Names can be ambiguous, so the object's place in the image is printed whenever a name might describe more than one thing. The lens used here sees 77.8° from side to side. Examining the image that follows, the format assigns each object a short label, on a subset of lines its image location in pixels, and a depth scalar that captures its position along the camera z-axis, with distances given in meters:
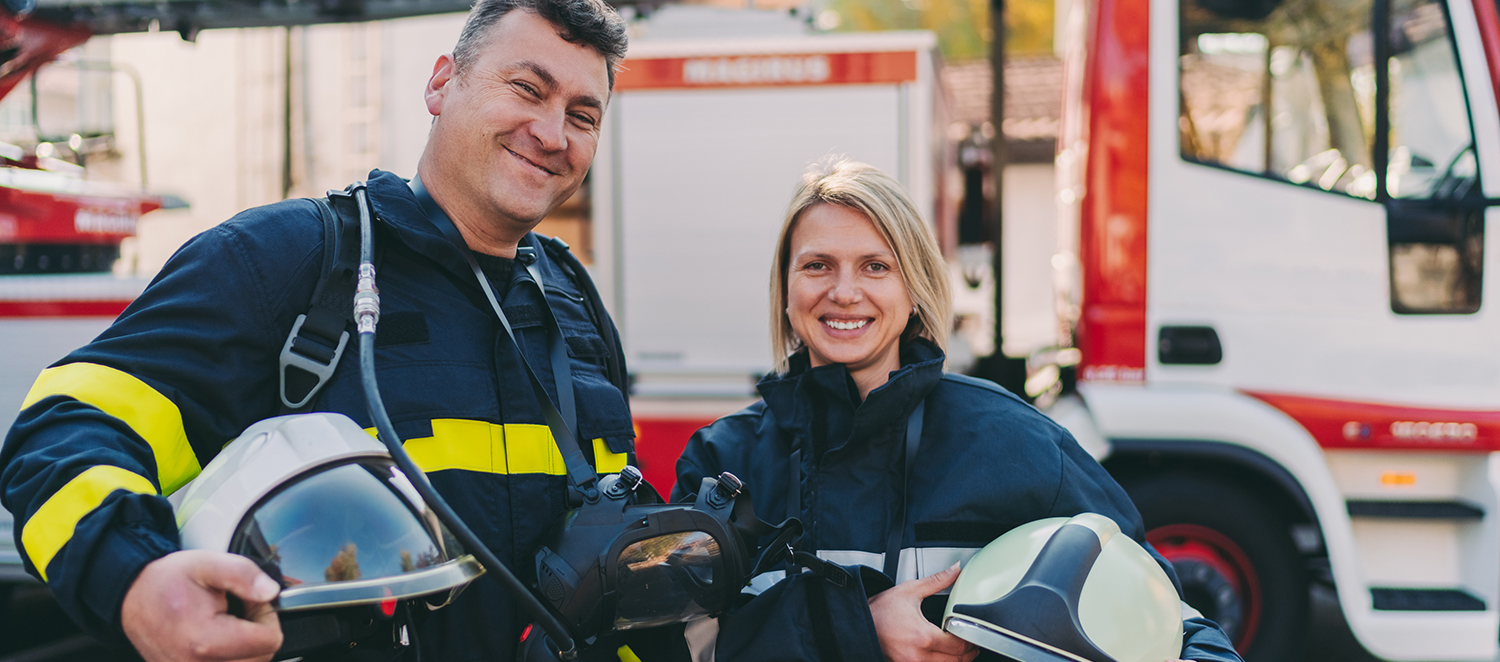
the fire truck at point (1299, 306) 3.19
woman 1.54
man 1.09
